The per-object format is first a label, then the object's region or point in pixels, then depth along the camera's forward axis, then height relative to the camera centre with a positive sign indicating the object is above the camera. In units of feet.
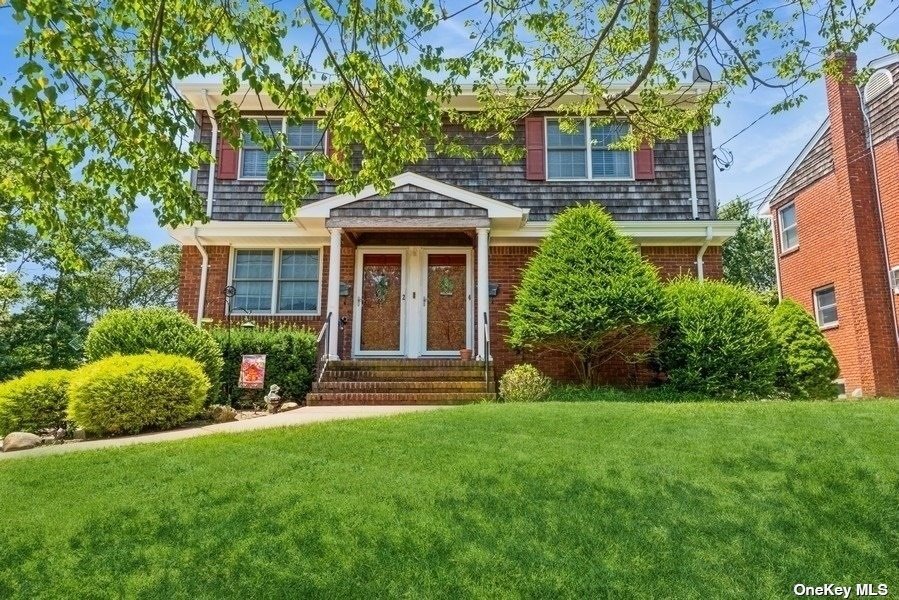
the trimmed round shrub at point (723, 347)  28.25 +1.39
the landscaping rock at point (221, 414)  24.98 -1.63
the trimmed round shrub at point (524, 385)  27.37 -0.43
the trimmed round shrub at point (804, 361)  31.07 +0.80
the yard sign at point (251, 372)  28.73 +0.15
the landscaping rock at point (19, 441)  20.70 -2.32
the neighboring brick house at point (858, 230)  42.86 +11.28
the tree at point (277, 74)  14.26 +8.14
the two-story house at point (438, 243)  36.17 +8.18
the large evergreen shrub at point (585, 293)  28.14 +3.97
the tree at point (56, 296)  57.16 +8.90
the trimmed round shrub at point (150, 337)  27.07 +1.72
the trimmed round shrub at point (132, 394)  21.74 -0.73
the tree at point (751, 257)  84.07 +16.89
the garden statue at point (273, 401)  27.89 -1.20
